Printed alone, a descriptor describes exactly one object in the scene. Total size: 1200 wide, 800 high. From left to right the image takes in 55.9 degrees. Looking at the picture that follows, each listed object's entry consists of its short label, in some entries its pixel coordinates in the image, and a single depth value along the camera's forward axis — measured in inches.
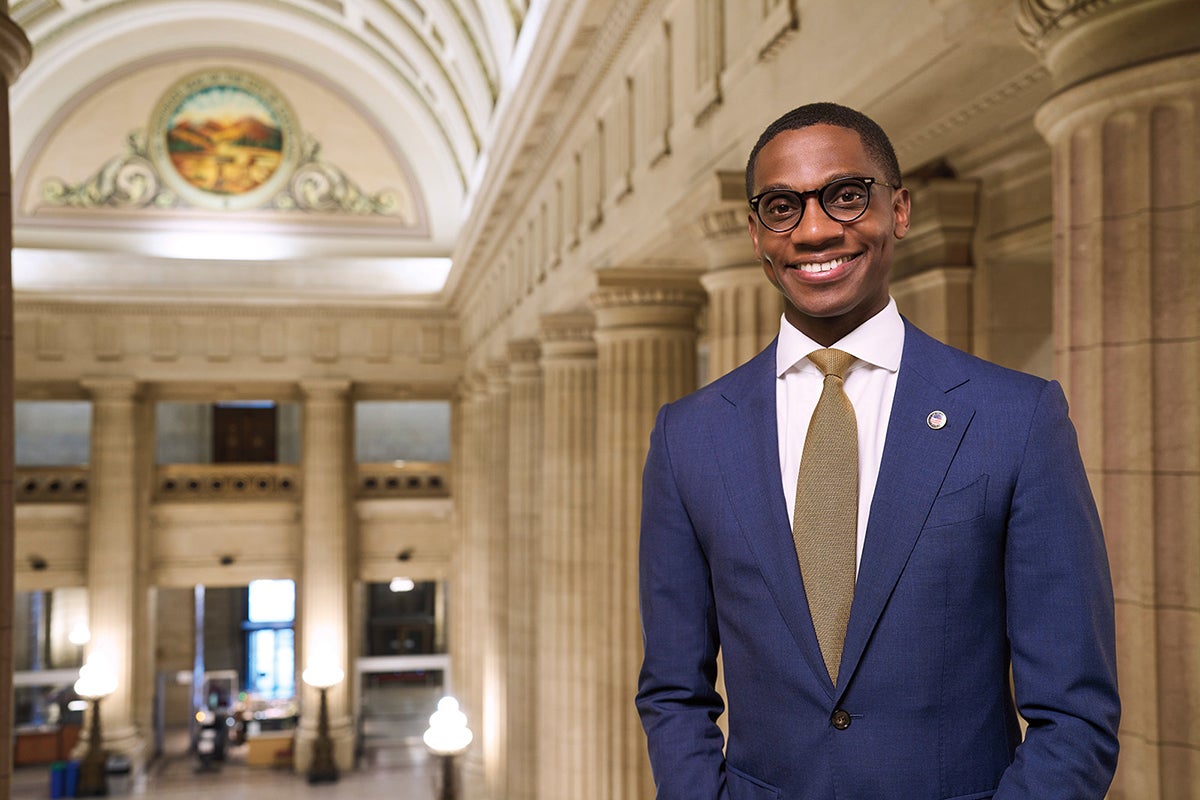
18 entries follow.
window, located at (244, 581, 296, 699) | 1043.3
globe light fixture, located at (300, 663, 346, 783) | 800.3
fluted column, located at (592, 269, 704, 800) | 364.2
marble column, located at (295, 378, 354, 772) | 844.6
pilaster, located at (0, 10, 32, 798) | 158.7
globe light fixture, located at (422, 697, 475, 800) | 468.8
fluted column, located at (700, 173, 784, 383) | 244.8
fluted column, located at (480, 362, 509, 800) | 621.0
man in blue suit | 65.8
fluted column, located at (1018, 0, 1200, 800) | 111.0
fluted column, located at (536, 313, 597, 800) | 447.8
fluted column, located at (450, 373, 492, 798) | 732.0
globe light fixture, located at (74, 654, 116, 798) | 754.2
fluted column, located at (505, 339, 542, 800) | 553.6
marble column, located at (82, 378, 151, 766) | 812.6
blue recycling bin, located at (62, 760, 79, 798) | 754.2
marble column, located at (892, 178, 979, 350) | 265.0
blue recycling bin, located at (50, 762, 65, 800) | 754.2
